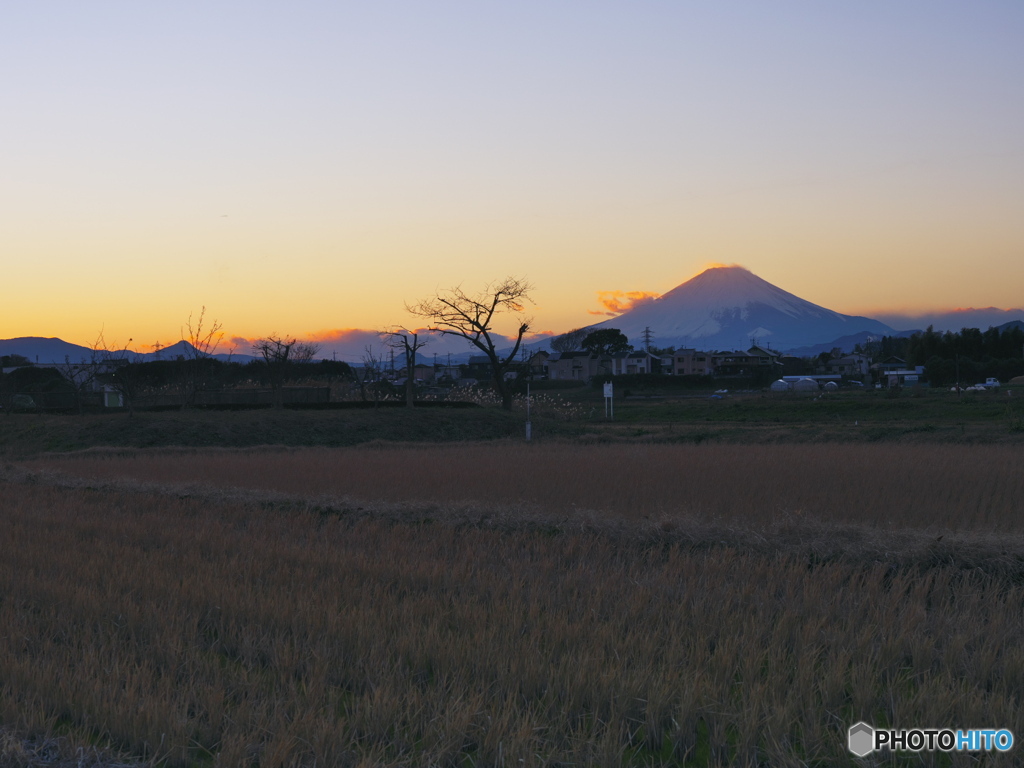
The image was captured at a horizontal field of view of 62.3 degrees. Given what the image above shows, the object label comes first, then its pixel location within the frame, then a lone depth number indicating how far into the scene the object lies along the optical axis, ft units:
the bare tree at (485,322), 161.48
